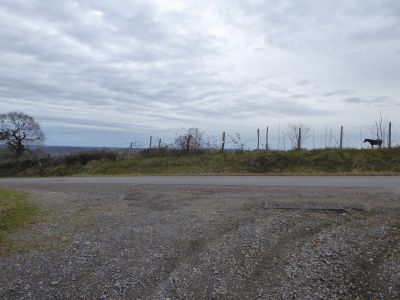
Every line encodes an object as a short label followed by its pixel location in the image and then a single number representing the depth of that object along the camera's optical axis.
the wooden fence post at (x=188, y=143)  34.08
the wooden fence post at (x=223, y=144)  33.03
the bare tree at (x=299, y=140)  30.08
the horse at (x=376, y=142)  27.81
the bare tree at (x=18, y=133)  57.54
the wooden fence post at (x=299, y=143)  30.13
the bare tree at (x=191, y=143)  33.91
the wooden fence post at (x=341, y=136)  28.84
